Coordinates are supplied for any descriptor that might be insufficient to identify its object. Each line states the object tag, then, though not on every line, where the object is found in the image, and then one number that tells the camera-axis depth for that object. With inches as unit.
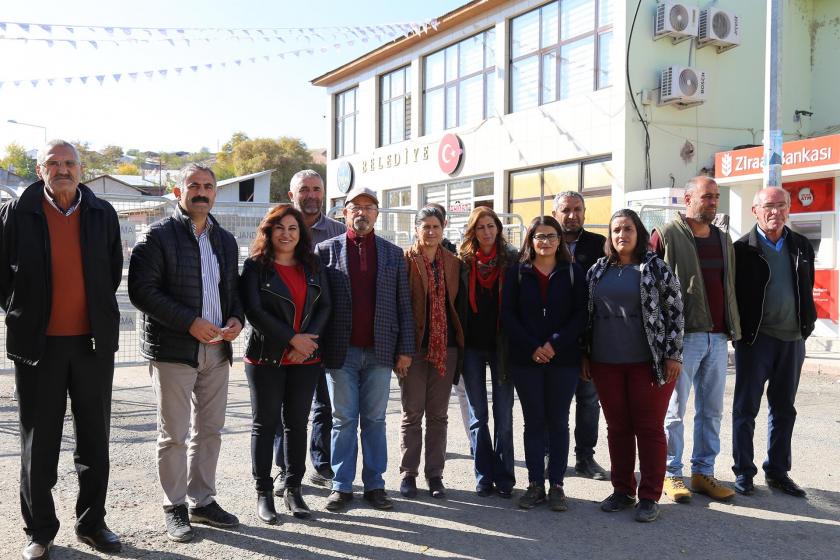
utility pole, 390.0
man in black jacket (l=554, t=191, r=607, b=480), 207.0
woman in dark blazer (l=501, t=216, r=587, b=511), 180.7
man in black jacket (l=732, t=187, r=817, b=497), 193.9
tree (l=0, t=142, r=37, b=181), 3018.2
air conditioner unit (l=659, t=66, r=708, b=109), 562.3
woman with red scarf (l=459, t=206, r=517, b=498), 188.4
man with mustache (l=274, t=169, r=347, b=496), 197.6
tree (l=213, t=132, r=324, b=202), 2308.1
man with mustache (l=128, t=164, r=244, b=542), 155.7
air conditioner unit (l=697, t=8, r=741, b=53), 568.1
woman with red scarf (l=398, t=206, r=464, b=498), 187.3
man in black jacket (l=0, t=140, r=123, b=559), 141.5
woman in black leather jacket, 166.6
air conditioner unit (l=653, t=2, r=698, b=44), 559.2
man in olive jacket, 189.0
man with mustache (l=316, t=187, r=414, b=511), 178.1
